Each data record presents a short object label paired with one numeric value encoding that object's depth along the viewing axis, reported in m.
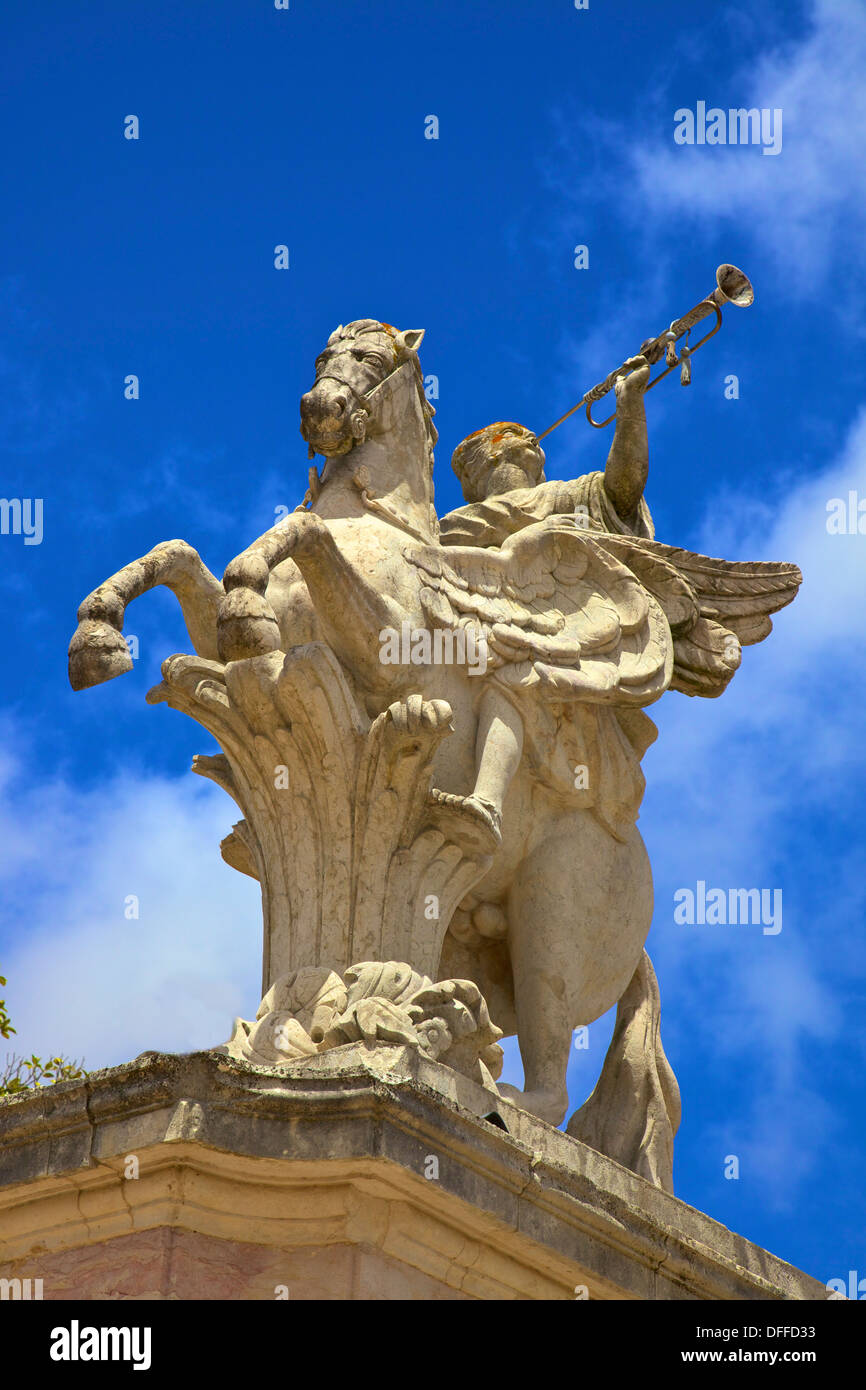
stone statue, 8.35
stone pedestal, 7.01
